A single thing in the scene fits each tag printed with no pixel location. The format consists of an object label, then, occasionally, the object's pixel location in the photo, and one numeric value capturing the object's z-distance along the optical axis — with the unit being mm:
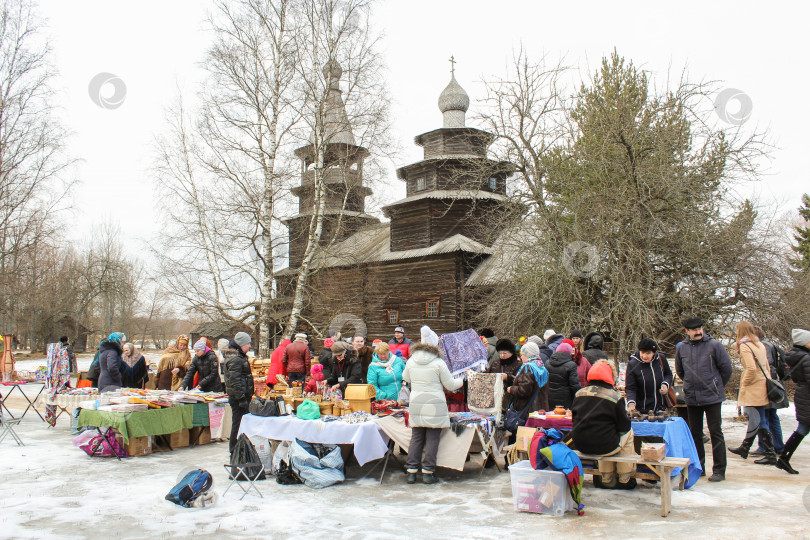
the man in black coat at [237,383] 7133
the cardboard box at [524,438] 6043
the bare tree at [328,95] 15906
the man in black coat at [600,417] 5414
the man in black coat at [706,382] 6285
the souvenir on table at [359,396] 7113
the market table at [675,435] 6000
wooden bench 5117
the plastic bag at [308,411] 6773
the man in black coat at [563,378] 7285
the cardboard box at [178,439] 8602
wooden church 24359
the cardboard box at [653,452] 5301
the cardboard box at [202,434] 8930
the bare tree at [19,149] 18234
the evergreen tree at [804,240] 25075
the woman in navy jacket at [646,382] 6801
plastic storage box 5180
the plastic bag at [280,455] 6594
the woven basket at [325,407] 7090
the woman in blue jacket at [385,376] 7766
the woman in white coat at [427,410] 6391
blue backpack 5391
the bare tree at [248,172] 15977
